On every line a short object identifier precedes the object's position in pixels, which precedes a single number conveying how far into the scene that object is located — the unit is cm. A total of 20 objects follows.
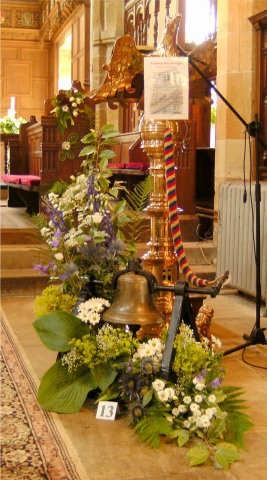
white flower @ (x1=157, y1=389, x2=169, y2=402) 275
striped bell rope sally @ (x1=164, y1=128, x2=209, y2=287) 374
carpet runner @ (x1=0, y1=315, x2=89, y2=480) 246
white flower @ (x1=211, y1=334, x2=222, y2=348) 319
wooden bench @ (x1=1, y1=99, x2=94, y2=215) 767
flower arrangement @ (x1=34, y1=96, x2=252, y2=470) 275
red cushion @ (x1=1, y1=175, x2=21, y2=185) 917
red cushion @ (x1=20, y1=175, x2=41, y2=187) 824
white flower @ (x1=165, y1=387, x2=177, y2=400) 275
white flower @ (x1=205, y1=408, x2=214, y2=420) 268
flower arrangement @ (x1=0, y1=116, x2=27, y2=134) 1265
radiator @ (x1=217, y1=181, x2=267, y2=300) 518
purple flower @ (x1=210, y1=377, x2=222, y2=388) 284
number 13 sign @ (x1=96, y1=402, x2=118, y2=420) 299
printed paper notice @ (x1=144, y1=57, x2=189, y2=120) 353
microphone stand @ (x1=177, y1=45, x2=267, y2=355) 381
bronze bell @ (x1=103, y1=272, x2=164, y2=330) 297
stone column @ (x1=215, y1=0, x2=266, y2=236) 621
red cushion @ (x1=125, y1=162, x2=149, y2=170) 775
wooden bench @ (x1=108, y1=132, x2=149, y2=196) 777
